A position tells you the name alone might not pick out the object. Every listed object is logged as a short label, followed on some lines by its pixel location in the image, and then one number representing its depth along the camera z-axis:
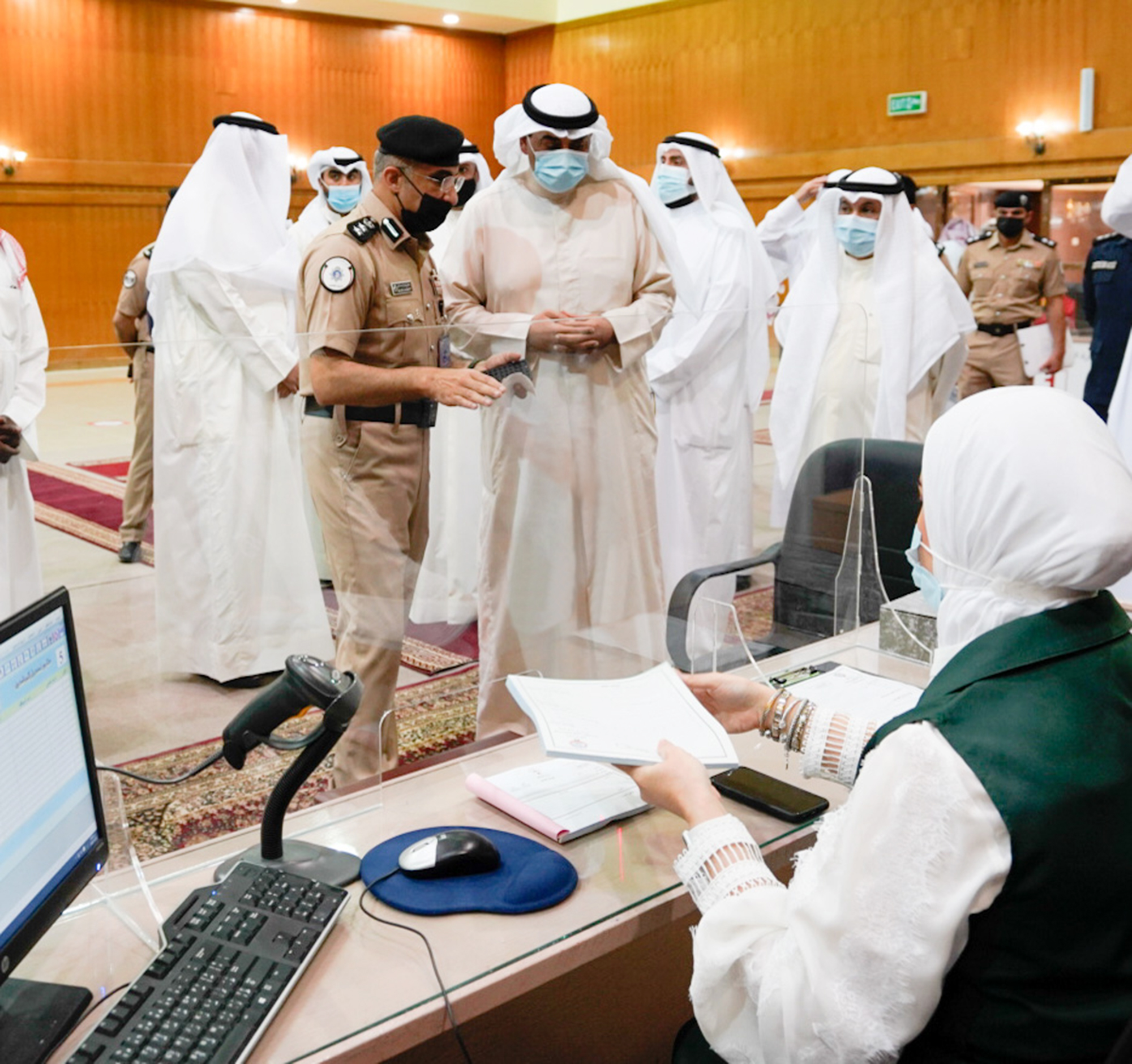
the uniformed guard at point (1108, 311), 6.82
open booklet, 1.67
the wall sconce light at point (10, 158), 13.55
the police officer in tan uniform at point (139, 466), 2.11
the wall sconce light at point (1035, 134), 11.26
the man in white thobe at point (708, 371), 3.37
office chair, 2.82
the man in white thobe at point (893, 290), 4.99
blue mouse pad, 1.46
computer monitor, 1.20
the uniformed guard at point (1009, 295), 8.20
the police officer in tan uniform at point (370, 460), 2.23
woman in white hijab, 1.15
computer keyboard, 1.18
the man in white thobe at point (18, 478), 2.21
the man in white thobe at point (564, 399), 2.71
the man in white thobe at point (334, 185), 6.05
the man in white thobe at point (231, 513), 2.13
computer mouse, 1.52
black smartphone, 1.71
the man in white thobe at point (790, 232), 6.46
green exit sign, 12.30
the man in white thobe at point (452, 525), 2.38
